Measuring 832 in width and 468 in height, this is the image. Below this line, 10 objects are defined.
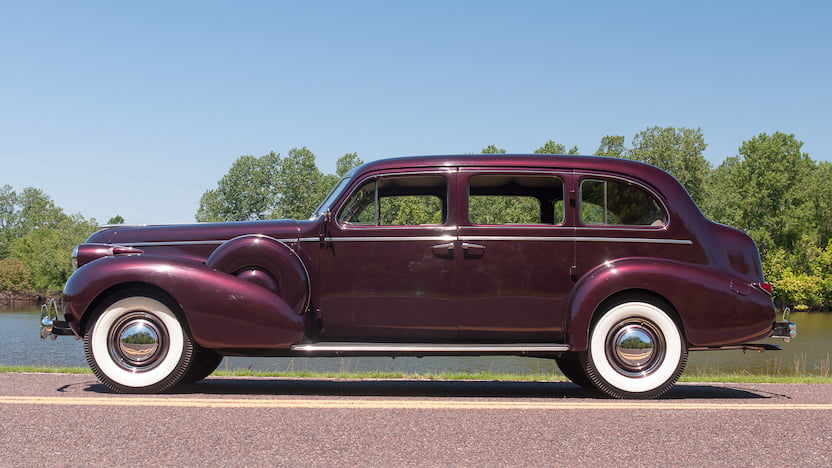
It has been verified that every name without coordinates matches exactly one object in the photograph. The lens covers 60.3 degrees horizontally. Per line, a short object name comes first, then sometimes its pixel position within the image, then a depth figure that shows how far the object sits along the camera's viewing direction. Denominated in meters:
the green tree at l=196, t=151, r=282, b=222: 77.00
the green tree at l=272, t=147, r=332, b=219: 77.06
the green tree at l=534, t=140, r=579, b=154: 60.53
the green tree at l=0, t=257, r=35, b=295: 82.44
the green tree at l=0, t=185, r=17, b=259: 113.23
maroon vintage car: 5.84
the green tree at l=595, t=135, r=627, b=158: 68.14
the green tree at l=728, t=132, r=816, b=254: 53.59
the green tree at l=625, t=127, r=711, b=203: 55.16
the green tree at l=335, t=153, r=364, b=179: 81.28
